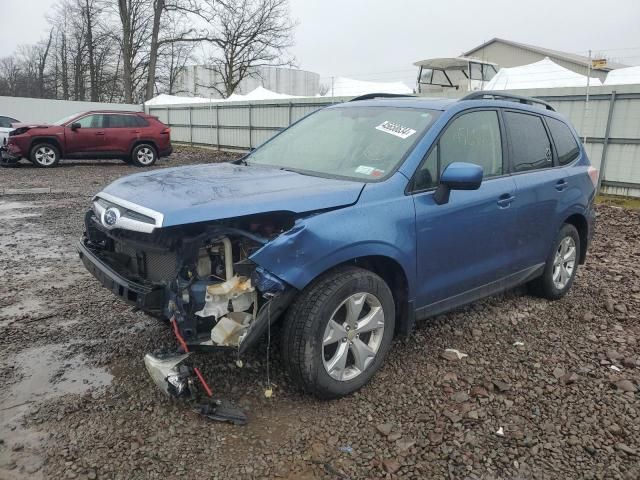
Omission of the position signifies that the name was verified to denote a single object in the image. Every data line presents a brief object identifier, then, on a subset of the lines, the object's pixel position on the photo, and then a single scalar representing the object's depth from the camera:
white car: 15.45
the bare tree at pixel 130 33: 32.03
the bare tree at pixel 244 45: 33.22
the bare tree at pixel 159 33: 31.53
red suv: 14.48
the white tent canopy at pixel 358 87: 20.11
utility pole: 10.61
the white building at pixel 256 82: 39.09
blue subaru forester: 2.70
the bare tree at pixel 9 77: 45.42
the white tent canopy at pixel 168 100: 27.81
